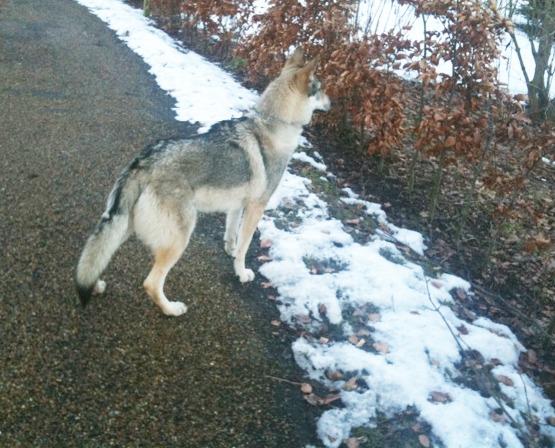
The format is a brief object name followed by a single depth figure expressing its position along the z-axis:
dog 3.42
